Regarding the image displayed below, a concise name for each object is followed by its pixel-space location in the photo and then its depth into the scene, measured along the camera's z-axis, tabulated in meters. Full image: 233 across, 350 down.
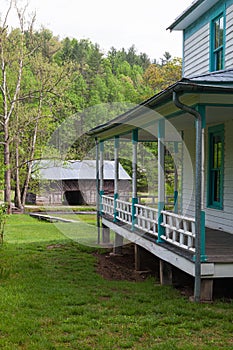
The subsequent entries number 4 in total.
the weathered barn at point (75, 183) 38.19
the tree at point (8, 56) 30.20
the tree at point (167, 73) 36.97
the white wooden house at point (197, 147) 7.35
